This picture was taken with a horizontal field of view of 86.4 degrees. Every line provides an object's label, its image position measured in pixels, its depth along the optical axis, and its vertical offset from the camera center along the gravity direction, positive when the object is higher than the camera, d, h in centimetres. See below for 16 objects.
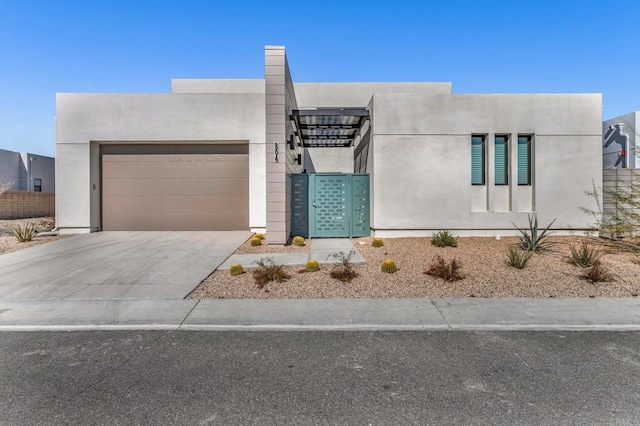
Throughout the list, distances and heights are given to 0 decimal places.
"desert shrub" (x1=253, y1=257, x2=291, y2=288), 646 -128
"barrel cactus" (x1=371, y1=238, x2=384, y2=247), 1020 -102
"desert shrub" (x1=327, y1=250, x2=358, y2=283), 669 -126
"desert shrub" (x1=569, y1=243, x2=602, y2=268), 726 -106
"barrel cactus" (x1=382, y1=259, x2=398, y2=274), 712 -122
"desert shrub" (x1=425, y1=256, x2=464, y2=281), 651 -123
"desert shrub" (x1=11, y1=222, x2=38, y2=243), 1160 -89
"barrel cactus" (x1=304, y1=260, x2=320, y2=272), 727 -123
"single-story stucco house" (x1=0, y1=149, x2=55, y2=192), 3089 +389
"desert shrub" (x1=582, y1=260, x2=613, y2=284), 631 -125
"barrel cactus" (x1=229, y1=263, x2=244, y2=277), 698 -125
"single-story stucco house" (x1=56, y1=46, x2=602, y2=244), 1144 +172
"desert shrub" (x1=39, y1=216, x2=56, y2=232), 1526 -81
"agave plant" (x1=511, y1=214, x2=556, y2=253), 877 -92
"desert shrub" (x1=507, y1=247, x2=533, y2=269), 721 -108
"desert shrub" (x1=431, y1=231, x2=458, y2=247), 1006 -94
